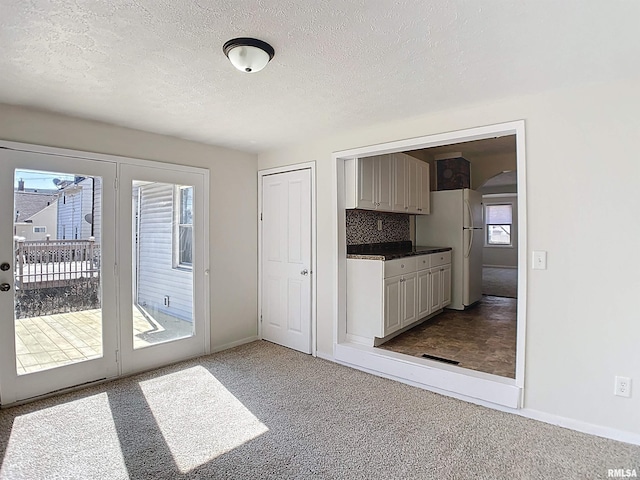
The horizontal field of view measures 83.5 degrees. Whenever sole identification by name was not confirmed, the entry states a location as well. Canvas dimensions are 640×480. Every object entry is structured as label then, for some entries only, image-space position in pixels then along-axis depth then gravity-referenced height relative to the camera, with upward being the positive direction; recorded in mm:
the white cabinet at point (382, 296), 3691 -644
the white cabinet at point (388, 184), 3789 +641
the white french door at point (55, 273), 2783 -299
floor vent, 3283 -1156
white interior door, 3994 -264
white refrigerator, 5426 +55
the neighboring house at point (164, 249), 3506 -125
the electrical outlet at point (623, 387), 2273 -964
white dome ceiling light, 1845 +972
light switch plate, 2549 -170
